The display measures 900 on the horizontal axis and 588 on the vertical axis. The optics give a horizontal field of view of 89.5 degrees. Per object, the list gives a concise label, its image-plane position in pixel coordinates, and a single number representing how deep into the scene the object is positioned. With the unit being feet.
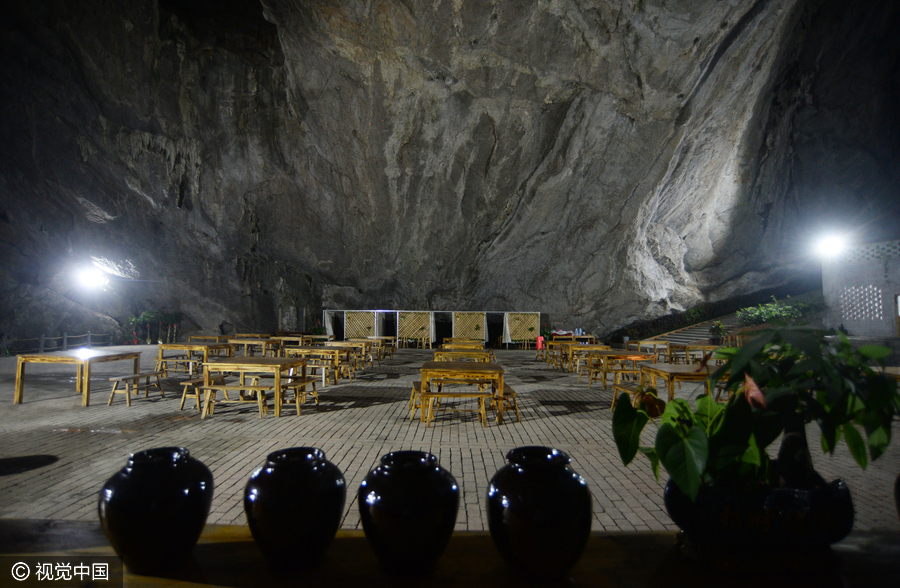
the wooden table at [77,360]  21.53
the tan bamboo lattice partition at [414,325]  65.98
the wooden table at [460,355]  27.48
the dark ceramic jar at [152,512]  4.38
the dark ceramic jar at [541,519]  4.26
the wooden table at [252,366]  19.72
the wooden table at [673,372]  18.09
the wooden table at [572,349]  33.27
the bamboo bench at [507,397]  18.83
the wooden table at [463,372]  18.81
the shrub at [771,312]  53.16
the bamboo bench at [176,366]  29.45
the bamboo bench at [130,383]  21.61
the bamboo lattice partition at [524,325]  65.31
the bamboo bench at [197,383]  20.44
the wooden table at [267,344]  34.89
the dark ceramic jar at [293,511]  4.44
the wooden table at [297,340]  40.95
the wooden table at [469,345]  34.63
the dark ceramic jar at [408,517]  4.34
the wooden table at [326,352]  28.60
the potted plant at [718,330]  54.00
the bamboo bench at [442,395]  18.10
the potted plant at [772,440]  4.24
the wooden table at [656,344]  32.81
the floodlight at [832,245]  50.08
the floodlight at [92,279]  70.64
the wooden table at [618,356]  25.93
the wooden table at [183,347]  27.43
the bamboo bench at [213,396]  18.72
